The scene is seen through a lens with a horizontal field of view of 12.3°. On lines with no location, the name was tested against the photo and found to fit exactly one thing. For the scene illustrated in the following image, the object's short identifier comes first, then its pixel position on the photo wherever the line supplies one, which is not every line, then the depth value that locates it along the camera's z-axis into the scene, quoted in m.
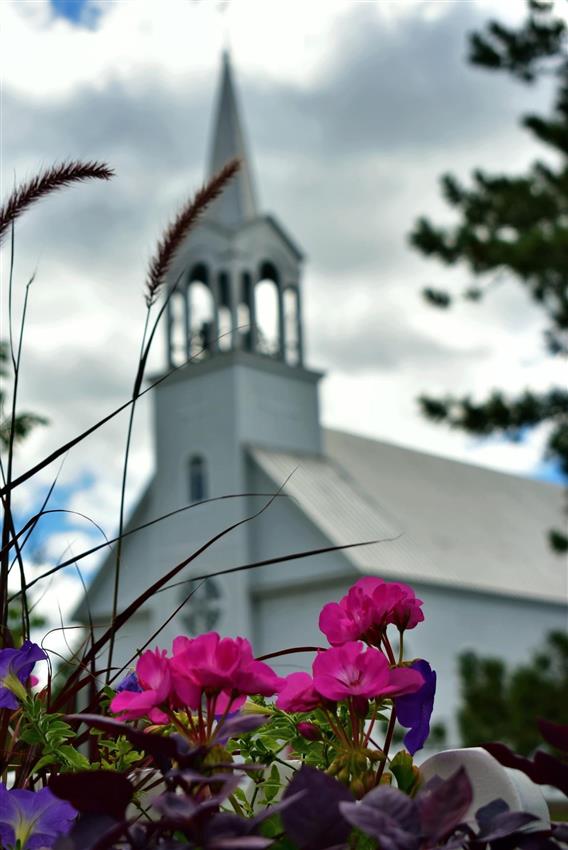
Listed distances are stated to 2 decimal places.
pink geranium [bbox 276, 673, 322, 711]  1.85
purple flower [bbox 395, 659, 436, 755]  1.91
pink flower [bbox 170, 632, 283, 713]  1.76
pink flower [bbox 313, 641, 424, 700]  1.80
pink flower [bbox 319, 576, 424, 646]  1.89
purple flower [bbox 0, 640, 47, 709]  1.90
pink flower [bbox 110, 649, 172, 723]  1.78
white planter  1.78
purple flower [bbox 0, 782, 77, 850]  1.82
